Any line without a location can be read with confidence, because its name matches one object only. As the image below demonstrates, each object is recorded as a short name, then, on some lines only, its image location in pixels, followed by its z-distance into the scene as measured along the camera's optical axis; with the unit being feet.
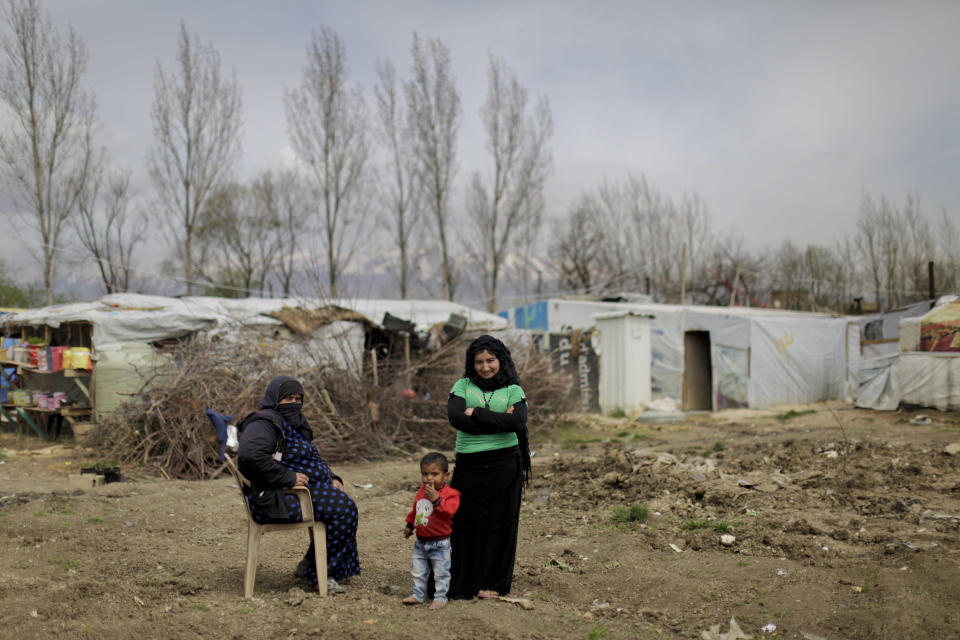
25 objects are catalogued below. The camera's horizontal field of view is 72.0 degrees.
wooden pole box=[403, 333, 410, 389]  36.11
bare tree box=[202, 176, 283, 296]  100.73
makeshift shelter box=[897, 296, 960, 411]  39.65
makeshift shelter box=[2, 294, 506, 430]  33.24
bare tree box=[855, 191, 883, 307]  103.96
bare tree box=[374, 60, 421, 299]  81.76
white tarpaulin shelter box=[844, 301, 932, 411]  44.78
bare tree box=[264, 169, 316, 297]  104.58
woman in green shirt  12.66
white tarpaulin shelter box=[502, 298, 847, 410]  54.08
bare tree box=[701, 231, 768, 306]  107.45
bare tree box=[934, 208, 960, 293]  96.94
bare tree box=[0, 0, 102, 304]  65.10
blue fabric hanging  14.74
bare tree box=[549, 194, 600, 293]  119.44
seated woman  12.34
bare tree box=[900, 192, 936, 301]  100.32
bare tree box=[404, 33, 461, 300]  81.66
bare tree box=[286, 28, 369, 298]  77.46
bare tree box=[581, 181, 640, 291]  112.96
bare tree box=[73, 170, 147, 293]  86.28
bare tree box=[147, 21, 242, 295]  73.77
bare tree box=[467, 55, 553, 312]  86.84
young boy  12.17
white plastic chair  12.78
